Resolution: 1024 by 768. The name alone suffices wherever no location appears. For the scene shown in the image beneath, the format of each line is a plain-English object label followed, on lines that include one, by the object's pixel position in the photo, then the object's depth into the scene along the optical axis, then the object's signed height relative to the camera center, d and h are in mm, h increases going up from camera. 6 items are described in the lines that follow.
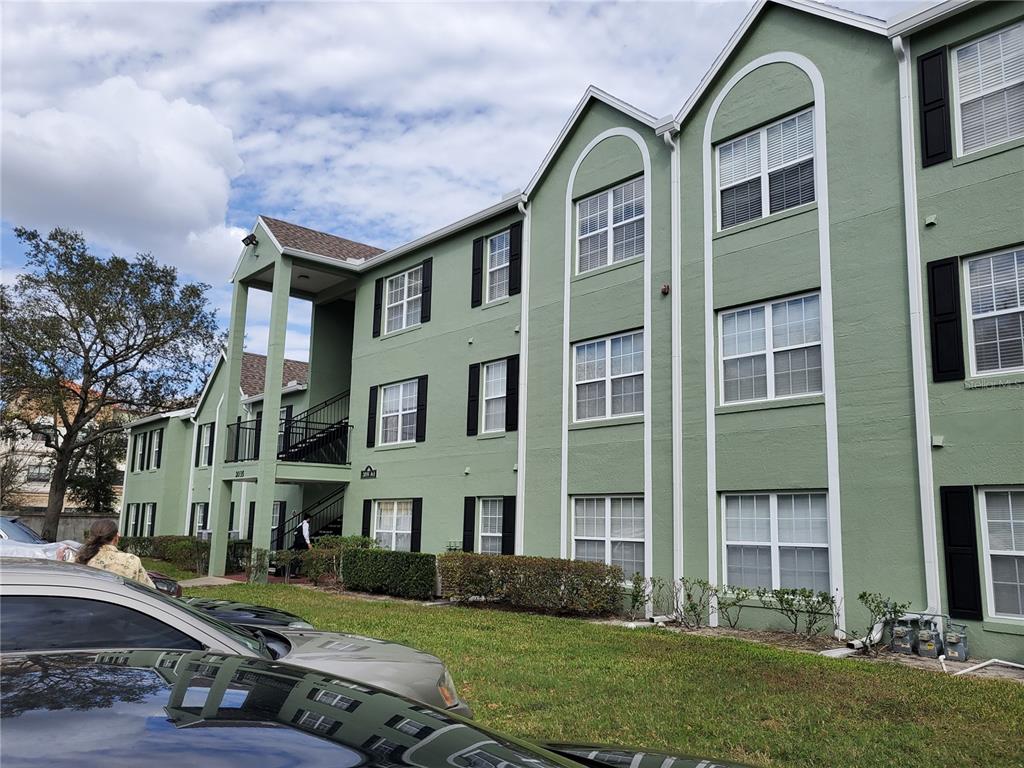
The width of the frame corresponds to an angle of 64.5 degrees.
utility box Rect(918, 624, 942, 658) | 10406 -1386
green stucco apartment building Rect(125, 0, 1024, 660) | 10992 +3265
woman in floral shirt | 7094 -335
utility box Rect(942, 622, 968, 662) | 10281 -1362
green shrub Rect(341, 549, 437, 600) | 17234 -1120
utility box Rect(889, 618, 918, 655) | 10742 -1376
